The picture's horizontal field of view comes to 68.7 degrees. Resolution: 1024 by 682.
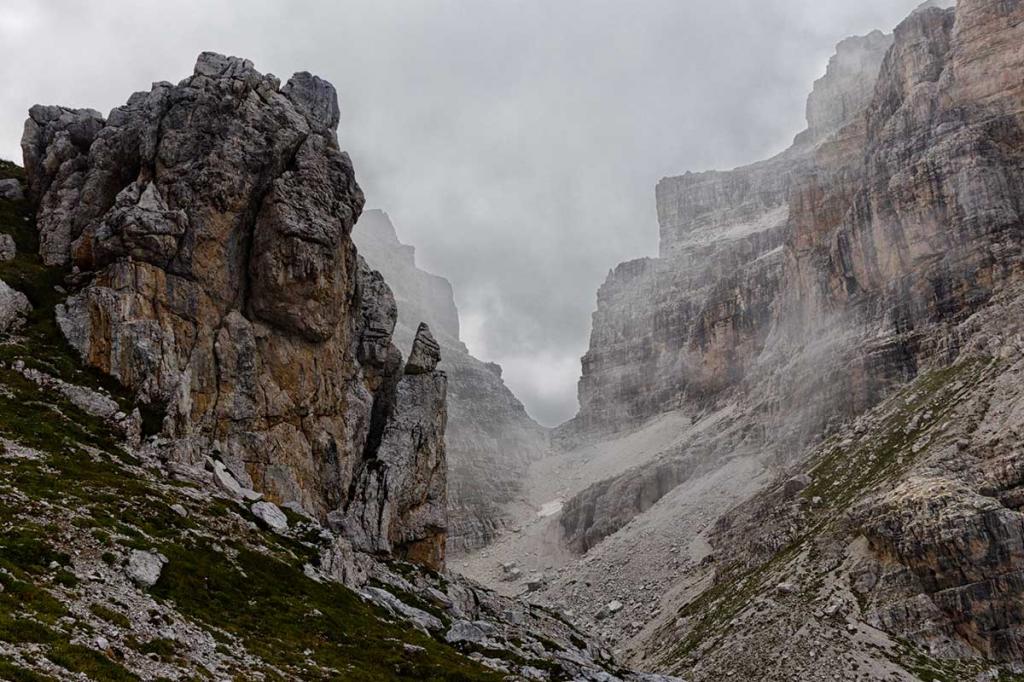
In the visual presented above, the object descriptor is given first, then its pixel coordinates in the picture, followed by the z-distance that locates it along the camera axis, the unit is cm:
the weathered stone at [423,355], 9362
